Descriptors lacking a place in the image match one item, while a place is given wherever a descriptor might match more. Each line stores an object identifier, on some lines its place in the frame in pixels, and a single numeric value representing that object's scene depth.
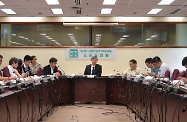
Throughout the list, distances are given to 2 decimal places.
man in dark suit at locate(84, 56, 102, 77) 7.88
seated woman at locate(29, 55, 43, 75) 8.06
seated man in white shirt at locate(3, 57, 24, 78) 5.80
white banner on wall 9.52
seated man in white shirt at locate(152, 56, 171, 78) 6.32
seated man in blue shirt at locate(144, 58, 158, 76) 6.92
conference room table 3.18
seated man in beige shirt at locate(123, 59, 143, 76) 7.34
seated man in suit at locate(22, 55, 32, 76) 6.75
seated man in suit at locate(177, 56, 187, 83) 4.58
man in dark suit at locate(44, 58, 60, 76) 7.29
